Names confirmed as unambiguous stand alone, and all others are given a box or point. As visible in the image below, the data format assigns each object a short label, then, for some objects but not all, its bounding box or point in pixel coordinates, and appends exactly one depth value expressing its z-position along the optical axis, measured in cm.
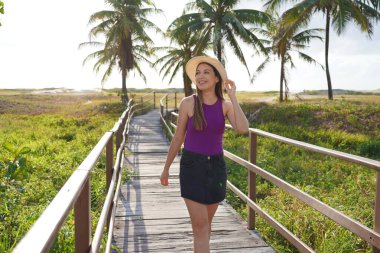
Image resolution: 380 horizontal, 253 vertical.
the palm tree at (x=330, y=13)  2048
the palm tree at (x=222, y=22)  2428
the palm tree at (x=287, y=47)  3250
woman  306
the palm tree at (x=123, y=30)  3119
